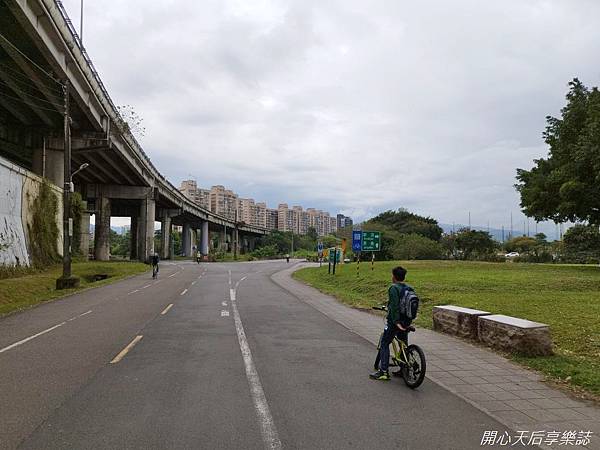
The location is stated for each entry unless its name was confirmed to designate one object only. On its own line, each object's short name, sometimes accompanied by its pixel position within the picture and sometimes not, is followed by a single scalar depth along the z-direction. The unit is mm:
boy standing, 7082
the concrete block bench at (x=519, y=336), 8875
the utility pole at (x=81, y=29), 29644
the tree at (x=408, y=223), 97894
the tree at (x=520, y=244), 106419
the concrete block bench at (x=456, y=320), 10758
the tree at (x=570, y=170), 31328
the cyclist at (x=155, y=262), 34156
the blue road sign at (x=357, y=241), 33969
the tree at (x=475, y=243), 77250
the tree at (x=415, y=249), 71188
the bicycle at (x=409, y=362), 6836
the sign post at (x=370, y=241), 34688
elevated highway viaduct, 24453
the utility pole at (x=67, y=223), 23875
